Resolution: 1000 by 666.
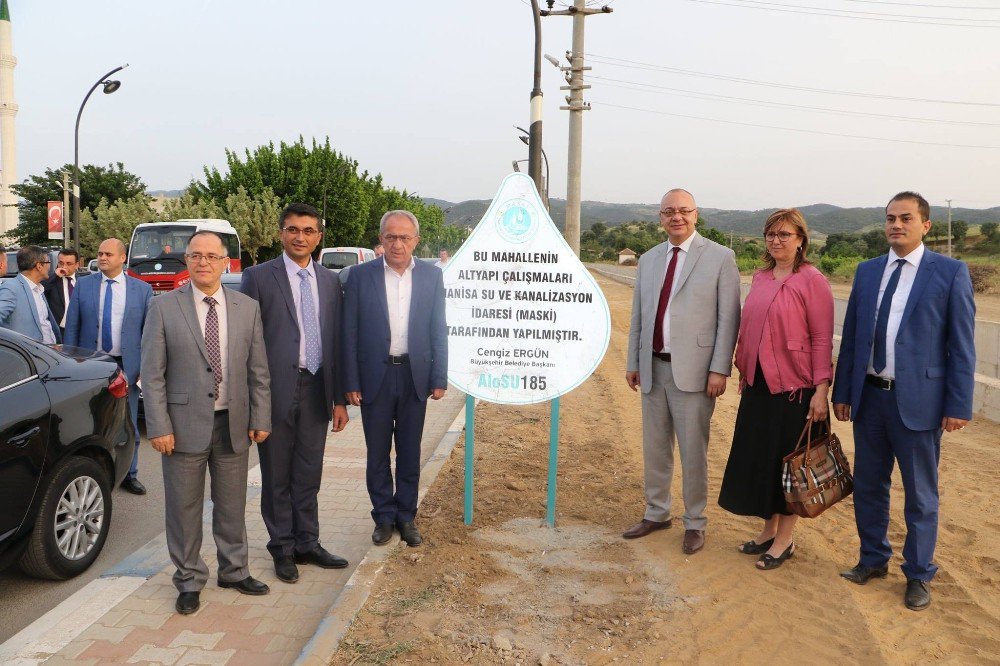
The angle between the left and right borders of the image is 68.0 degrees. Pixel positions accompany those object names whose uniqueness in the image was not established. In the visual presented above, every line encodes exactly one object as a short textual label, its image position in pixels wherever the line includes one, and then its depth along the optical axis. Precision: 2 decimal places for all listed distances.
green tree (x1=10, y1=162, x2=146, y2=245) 37.00
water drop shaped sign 4.75
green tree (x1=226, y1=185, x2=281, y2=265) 37.09
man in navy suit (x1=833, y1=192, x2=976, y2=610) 3.82
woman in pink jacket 4.15
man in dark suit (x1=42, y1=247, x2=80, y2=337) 7.23
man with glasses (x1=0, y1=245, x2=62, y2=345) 6.18
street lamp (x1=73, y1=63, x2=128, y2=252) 23.29
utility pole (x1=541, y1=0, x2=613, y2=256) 14.12
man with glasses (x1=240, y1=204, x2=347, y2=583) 4.12
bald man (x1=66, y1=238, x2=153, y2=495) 5.75
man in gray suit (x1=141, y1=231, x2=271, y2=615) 3.67
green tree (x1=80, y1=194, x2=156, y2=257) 34.22
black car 3.87
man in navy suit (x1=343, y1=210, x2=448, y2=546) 4.44
